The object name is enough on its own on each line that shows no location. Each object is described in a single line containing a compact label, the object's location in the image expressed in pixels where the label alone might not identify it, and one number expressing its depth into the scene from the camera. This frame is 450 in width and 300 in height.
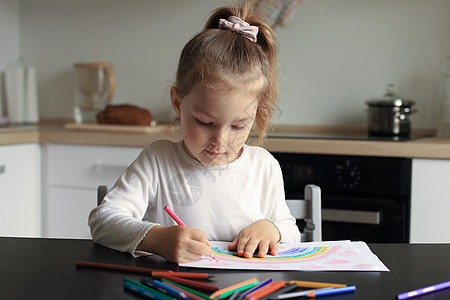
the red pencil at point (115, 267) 0.84
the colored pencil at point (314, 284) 0.78
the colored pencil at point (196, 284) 0.76
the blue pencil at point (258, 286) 0.73
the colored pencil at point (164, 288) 0.72
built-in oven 2.01
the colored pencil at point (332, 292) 0.75
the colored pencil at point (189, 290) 0.72
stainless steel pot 2.23
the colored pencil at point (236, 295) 0.71
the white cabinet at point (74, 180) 2.31
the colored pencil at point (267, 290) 0.72
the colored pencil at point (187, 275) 0.80
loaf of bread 2.45
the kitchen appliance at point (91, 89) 2.73
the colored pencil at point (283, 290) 0.72
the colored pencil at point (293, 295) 0.73
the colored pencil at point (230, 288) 0.72
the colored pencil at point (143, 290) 0.72
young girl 0.99
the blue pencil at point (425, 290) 0.74
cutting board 2.30
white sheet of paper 0.87
